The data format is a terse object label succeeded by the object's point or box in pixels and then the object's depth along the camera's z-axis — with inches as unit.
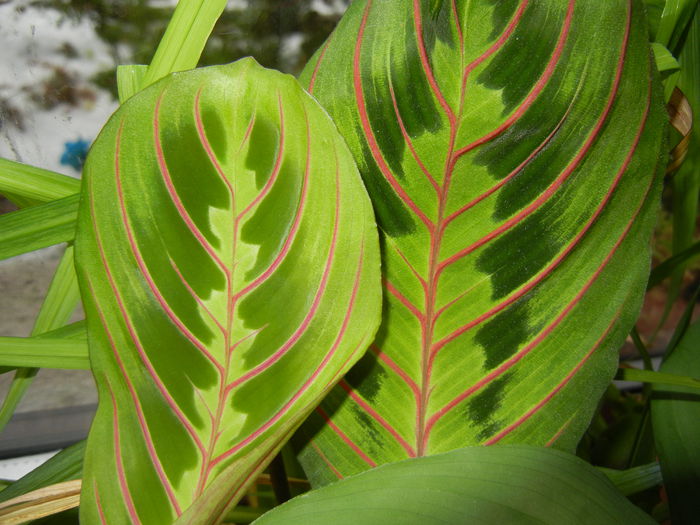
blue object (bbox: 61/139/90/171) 28.1
